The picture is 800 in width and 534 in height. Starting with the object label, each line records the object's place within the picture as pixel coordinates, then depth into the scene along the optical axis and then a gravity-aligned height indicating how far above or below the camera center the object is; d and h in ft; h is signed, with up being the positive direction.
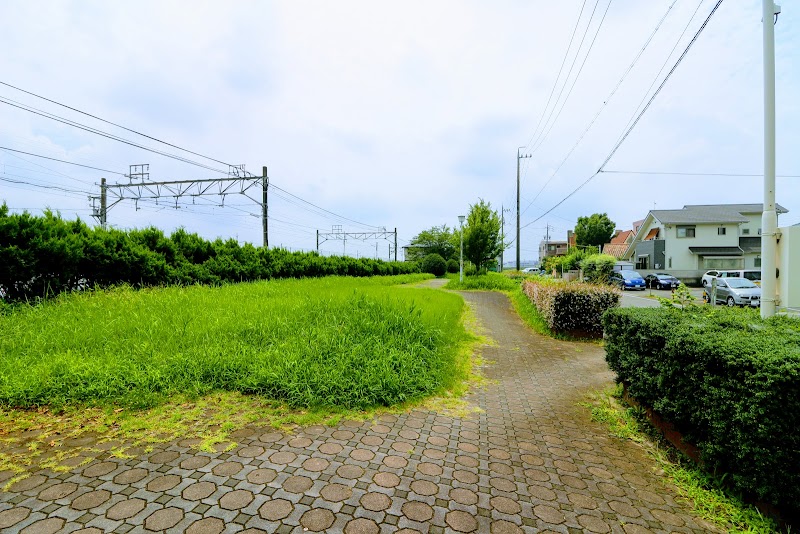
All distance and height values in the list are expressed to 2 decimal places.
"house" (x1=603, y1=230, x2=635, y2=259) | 157.81 +9.03
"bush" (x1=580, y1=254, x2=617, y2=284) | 88.56 +0.03
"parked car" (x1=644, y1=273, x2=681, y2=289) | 83.91 -4.01
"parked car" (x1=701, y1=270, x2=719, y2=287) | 64.85 -2.69
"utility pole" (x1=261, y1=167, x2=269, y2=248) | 56.91 +9.79
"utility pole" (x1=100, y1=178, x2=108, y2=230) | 55.16 +9.13
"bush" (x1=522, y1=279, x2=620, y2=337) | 27.25 -3.24
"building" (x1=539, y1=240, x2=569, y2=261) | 293.84 +13.83
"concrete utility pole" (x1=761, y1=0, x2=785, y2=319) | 13.08 +2.75
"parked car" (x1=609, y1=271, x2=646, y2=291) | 85.33 -3.88
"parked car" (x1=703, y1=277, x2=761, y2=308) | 48.83 -4.06
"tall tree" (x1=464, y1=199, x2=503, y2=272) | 83.66 +7.19
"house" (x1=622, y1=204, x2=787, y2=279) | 106.22 +6.41
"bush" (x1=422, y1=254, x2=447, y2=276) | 146.10 -0.02
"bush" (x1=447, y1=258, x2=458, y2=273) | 157.78 -0.50
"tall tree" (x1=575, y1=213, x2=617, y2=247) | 180.75 +17.54
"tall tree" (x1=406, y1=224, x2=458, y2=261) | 177.86 +10.40
